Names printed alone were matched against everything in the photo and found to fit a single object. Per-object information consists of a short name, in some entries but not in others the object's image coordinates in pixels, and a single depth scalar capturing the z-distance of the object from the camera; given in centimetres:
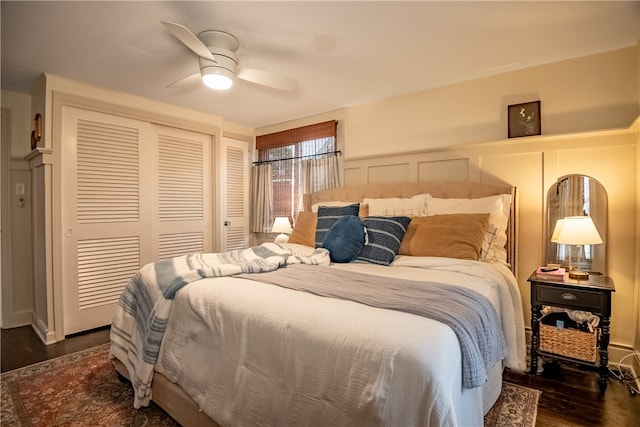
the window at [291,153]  394
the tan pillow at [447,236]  229
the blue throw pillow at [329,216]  283
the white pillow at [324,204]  322
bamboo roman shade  387
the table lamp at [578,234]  206
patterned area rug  177
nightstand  200
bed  101
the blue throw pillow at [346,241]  238
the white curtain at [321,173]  379
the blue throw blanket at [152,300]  172
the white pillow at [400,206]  282
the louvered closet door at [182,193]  363
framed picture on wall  263
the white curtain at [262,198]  445
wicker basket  206
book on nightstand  218
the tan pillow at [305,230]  310
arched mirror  236
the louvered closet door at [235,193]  432
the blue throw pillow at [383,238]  234
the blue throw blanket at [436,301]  117
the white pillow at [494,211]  245
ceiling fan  214
